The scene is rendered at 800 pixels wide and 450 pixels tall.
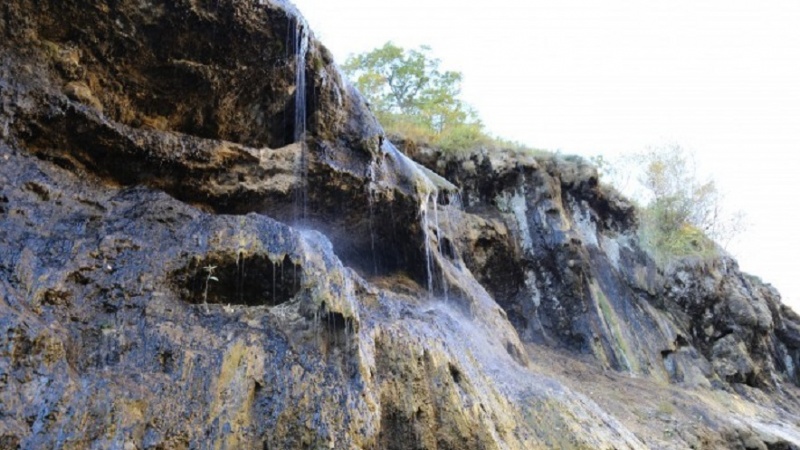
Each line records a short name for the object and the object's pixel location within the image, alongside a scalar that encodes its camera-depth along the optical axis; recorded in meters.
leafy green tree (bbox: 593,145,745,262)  20.42
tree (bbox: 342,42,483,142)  21.80
